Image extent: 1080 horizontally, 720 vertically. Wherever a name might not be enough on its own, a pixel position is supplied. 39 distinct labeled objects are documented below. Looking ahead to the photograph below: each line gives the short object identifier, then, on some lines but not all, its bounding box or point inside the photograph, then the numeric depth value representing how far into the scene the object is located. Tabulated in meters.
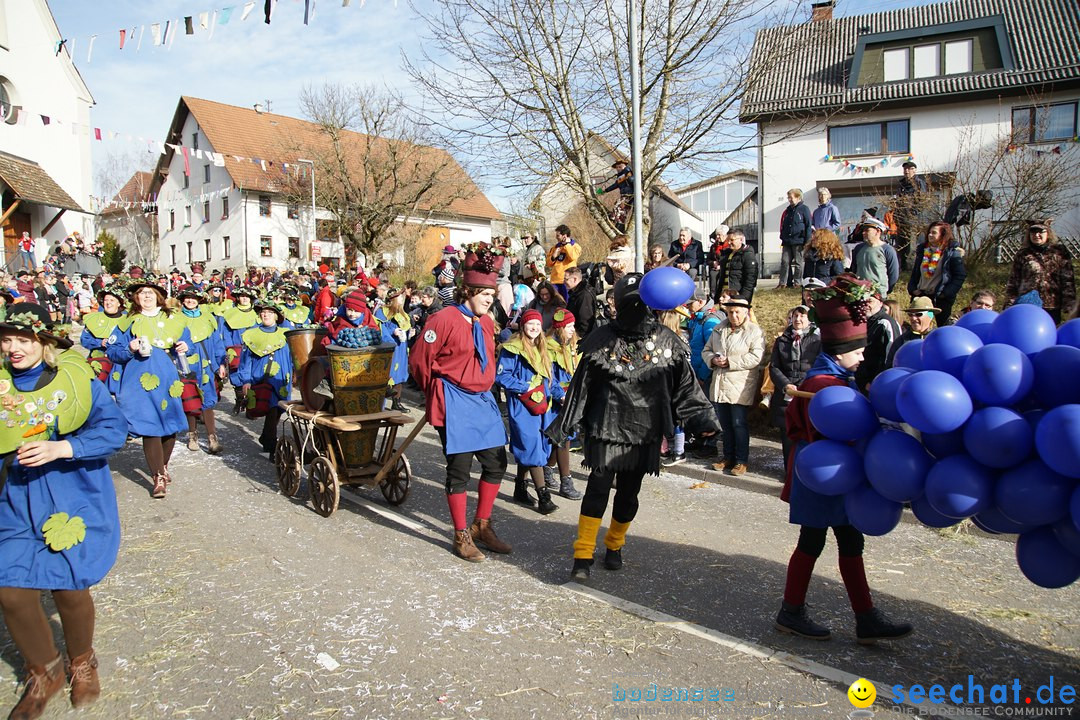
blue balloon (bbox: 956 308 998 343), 3.21
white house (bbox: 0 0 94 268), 25.91
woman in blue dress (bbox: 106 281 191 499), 7.09
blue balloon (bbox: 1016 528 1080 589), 2.85
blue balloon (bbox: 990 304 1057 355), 2.93
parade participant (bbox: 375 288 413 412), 11.62
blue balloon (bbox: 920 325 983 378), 3.05
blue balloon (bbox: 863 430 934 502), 3.10
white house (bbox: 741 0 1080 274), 23.97
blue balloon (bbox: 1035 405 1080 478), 2.55
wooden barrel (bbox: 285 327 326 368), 8.25
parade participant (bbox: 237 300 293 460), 8.73
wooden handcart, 6.55
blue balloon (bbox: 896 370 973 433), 2.87
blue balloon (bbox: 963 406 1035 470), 2.79
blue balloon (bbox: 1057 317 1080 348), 2.85
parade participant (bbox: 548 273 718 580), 5.02
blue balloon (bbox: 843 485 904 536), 3.30
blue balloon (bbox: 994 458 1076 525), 2.70
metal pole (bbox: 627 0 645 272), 10.52
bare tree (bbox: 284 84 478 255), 37.28
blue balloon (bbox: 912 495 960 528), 3.17
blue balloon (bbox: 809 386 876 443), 3.37
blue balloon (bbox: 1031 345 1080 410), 2.71
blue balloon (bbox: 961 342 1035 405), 2.81
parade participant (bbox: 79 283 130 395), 7.28
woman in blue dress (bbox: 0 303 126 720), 3.48
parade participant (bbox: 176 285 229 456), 8.48
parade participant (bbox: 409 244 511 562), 5.62
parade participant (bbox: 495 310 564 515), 6.68
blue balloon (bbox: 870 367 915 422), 3.21
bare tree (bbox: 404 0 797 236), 12.88
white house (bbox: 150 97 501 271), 42.66
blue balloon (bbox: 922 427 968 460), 3.02
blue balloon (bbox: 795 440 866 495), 3.39
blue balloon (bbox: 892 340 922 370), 3.31
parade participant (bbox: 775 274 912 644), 4.10
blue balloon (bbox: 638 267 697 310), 4.52
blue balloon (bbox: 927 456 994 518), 2.88
